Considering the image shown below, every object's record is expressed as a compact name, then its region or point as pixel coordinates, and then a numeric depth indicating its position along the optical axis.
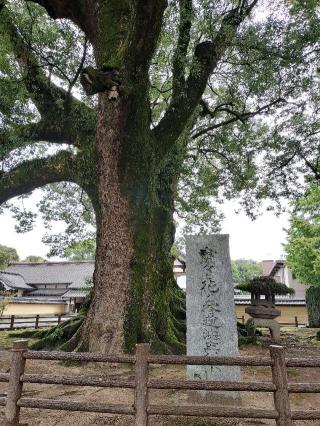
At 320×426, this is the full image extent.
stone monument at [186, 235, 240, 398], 4.42
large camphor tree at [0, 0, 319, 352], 6.27
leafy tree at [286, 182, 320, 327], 16.98
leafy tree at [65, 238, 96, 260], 12.47
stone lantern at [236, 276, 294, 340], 10.41
